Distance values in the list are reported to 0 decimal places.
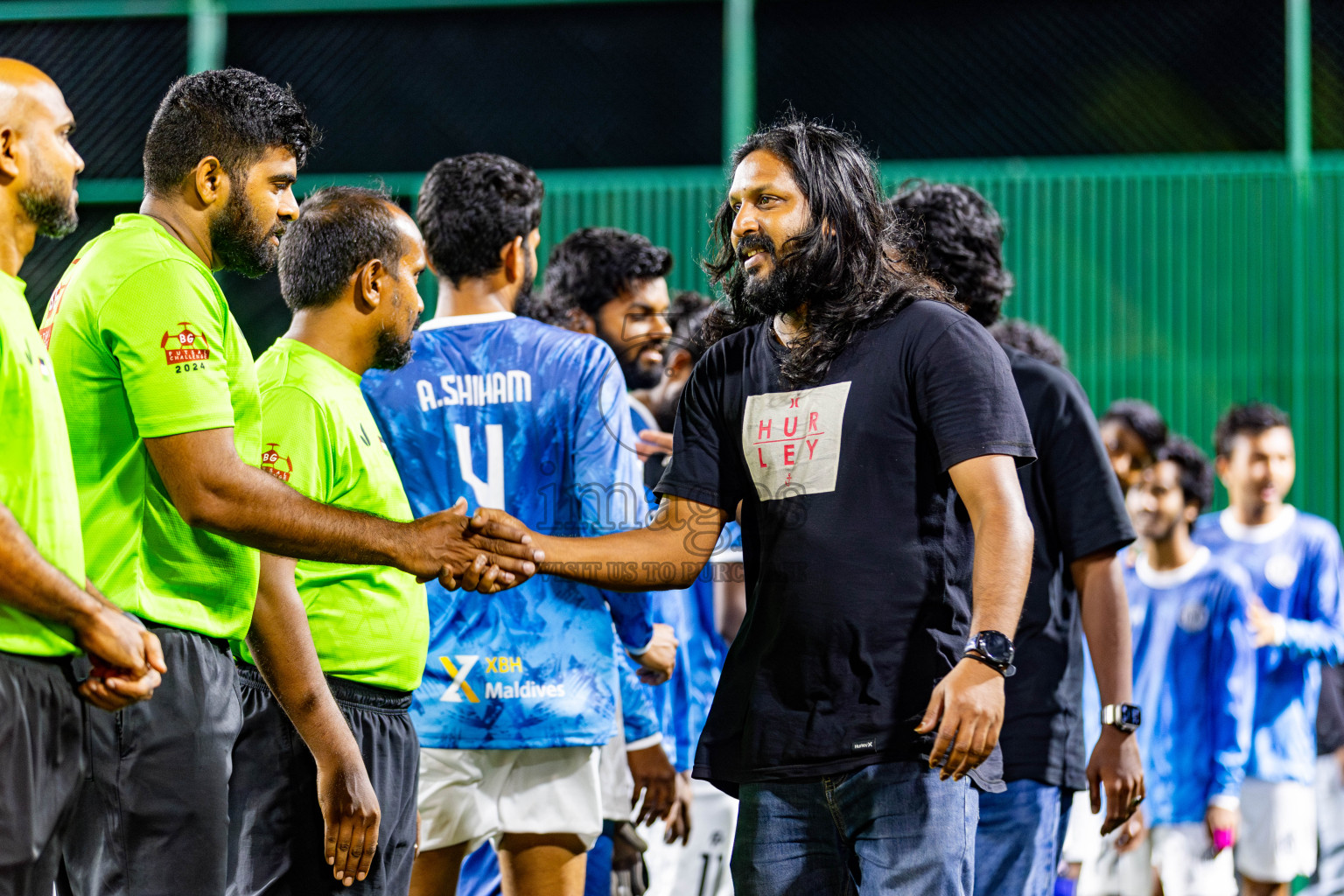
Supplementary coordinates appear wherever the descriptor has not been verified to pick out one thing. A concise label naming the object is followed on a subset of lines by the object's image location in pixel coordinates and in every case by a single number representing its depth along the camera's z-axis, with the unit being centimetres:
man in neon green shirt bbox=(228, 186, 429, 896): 564
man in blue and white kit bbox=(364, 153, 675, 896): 740
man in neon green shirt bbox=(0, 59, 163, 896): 423
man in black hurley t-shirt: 503
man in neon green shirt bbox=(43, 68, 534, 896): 483
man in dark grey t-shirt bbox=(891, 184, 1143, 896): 667
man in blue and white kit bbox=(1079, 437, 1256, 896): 1138
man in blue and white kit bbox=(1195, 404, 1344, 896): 1209
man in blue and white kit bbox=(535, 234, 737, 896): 1031
